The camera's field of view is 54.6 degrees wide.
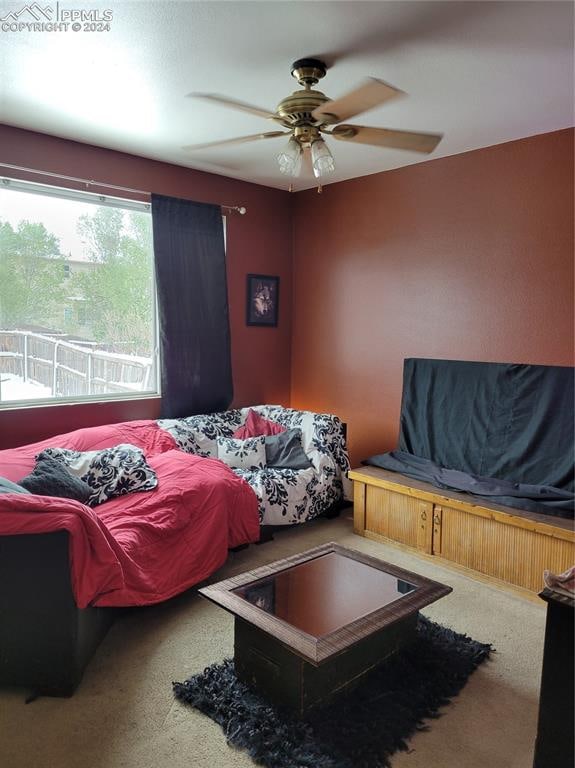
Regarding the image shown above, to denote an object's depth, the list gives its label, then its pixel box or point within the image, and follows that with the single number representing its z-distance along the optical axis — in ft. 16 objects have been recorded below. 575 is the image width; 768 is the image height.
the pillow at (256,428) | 13.82
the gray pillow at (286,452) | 12.89
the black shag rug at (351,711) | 5.85
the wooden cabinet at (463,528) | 9.29
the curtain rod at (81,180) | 11.17
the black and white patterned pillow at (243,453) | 12.65
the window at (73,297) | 11.55
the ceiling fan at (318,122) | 7.14
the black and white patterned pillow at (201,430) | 12.60
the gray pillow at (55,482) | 8.54
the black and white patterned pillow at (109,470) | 9.58
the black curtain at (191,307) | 13.44
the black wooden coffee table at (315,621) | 6.21
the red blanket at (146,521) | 6.56
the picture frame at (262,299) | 15.37
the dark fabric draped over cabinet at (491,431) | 10.36
